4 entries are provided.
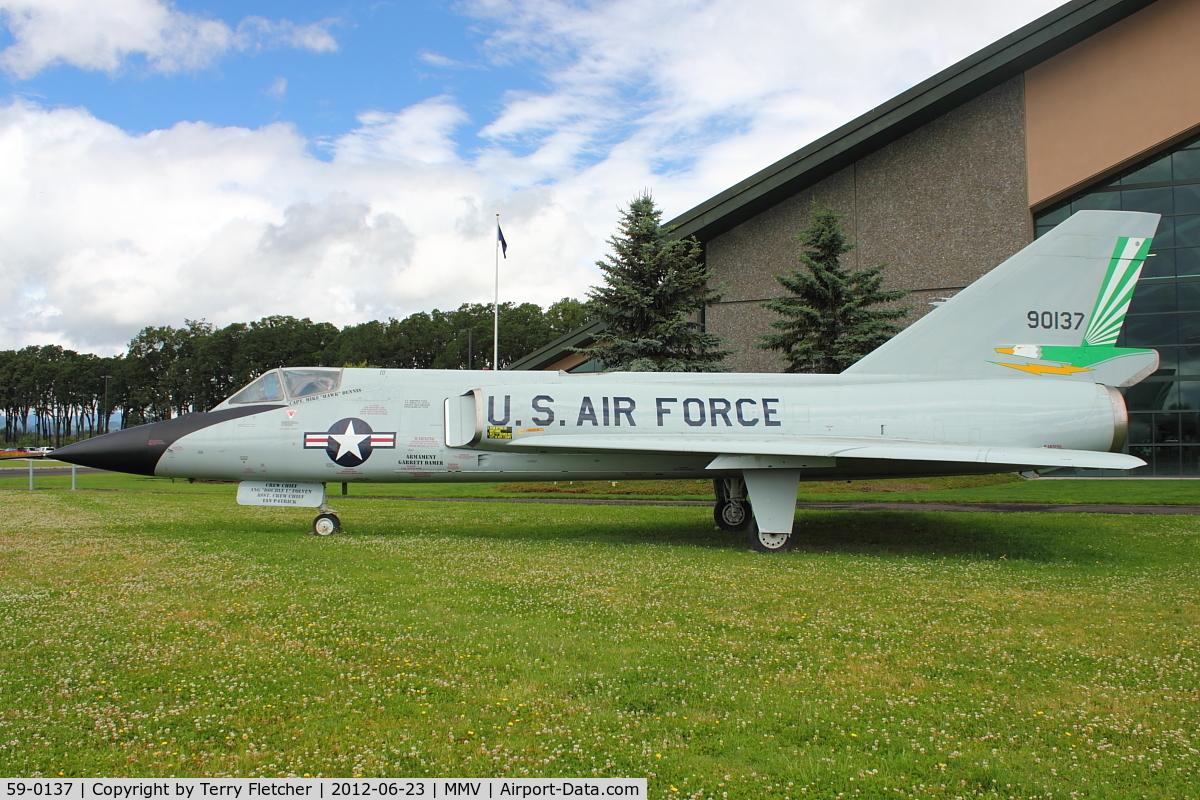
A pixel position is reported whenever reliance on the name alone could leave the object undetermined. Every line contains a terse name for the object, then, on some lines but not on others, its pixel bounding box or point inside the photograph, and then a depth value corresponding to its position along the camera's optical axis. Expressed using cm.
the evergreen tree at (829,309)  2377
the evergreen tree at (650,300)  2388
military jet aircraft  1240
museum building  2667
